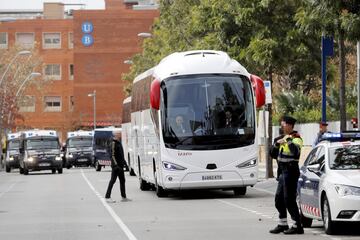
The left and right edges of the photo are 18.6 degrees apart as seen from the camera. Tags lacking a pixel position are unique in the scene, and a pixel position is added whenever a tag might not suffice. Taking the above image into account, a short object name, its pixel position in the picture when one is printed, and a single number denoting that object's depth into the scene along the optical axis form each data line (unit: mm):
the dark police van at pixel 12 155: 70500
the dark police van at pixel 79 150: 74000
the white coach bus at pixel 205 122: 28453
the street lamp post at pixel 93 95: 124725
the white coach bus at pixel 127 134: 43594
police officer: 17562
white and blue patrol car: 16828
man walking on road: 28031
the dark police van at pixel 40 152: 59062
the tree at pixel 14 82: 90500
